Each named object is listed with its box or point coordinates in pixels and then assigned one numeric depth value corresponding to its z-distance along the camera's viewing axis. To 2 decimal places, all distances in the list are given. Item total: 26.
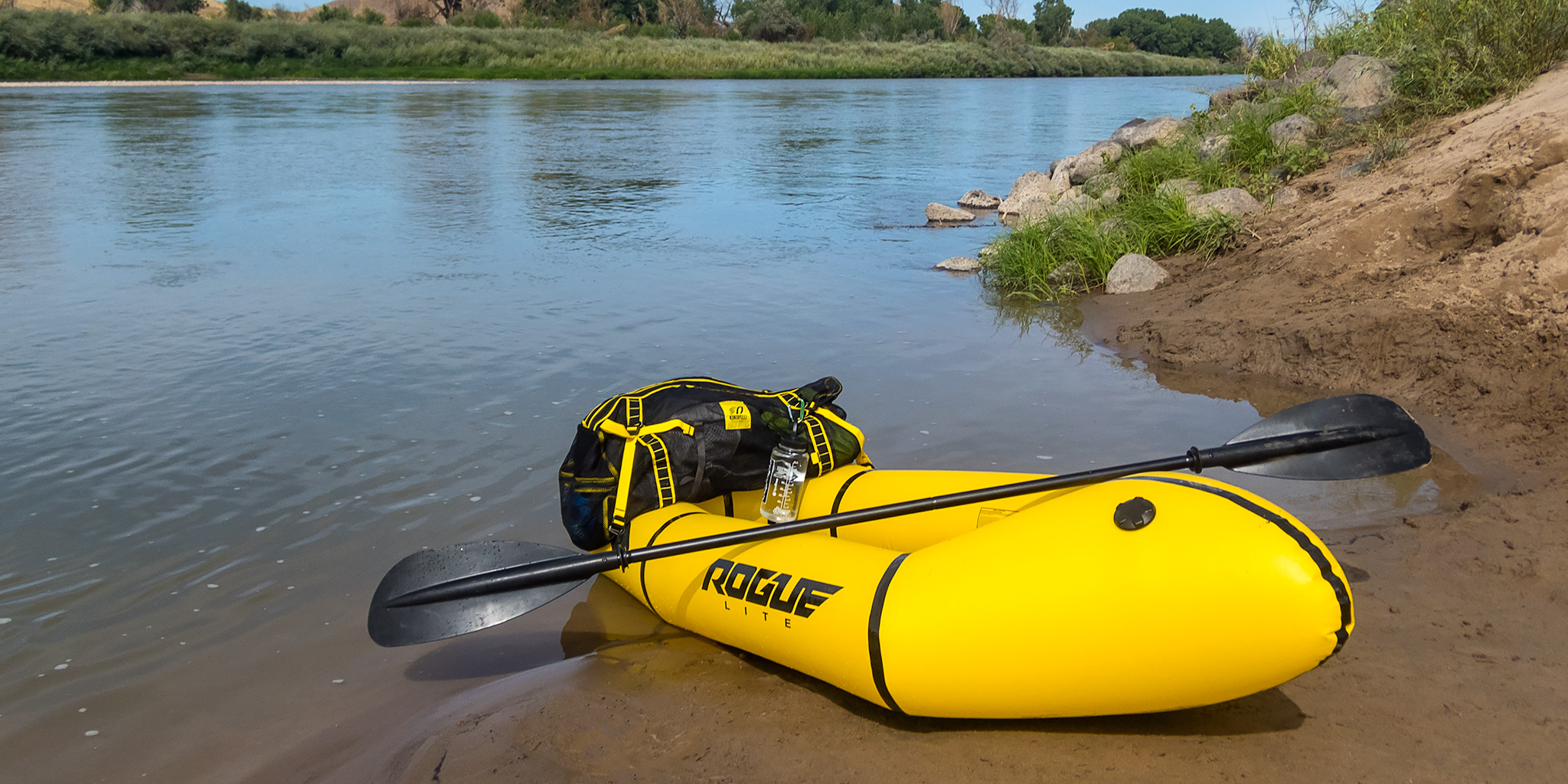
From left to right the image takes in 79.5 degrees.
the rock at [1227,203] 7.35
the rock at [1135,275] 7.20
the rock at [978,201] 12.16
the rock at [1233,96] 10.20
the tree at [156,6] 48.22
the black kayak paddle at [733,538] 2.77
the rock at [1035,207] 9.20
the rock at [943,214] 11.18
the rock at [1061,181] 11.04
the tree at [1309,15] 10.10
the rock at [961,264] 8.72
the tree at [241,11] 47.84
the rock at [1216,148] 8.41
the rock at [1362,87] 7.83
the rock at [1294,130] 8.00
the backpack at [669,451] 3.23
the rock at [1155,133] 10.06
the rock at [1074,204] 8.85
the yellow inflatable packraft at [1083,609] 2.08
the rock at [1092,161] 10.55
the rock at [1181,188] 7.87
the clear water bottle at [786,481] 3.29
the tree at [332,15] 51.24
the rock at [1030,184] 11.51
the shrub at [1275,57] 10.12
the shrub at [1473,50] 6.80
